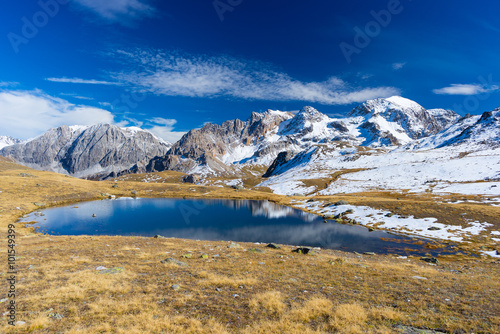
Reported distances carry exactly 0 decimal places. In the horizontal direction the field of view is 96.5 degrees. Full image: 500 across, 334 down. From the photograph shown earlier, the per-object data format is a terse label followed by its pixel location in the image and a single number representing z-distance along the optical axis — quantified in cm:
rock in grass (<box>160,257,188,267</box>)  2153
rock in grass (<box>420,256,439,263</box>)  2958
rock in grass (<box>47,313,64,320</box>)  1074
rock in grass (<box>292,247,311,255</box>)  3074
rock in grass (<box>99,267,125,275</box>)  1771
